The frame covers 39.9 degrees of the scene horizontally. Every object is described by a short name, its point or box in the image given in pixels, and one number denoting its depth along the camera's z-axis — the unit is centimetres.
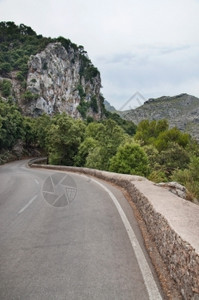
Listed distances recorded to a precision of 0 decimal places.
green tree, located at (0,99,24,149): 6018
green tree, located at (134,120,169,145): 6738
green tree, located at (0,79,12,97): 10606
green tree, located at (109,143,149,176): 2714
